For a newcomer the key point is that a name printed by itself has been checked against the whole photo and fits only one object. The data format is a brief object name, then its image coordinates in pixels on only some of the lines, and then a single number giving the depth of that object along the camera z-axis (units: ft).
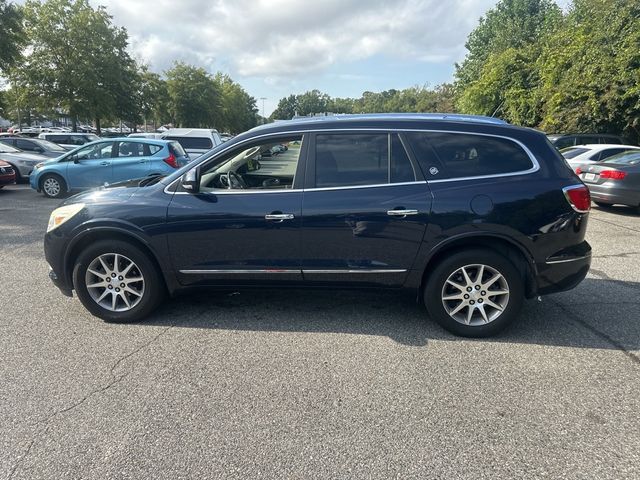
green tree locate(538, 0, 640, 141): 51.42
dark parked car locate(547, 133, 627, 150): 46.65
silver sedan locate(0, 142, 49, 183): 46.21
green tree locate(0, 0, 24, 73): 56.03
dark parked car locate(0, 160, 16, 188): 39.11
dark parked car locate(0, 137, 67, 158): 50.49
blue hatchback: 36.52
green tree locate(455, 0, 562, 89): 117.19
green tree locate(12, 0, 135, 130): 79.05
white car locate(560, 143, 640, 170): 34.19
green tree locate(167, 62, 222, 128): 135.13
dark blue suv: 11.86
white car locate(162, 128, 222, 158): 49.82
